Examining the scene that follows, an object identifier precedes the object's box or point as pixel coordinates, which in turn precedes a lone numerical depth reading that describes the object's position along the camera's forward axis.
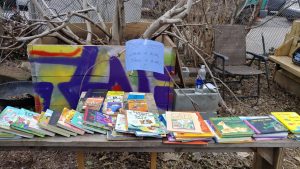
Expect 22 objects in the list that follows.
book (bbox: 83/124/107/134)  1.88
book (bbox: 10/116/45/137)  1.79
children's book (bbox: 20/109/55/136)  1.82
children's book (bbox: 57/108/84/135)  1.84
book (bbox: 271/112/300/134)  2.00
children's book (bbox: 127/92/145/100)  2.40
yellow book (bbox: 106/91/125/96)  2.47
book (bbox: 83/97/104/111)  2.16
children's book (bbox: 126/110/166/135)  1.84
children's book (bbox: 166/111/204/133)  1.88
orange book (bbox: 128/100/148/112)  2.16
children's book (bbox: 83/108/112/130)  1.89
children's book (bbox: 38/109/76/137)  1.83
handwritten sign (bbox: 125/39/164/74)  2.08
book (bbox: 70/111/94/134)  1.88
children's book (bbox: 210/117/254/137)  1.88
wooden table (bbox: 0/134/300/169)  1.80
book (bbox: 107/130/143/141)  1.81
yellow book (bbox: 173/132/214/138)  1.81
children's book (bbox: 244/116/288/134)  1.96
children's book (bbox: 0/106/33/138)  1.80
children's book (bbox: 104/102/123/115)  2.12
